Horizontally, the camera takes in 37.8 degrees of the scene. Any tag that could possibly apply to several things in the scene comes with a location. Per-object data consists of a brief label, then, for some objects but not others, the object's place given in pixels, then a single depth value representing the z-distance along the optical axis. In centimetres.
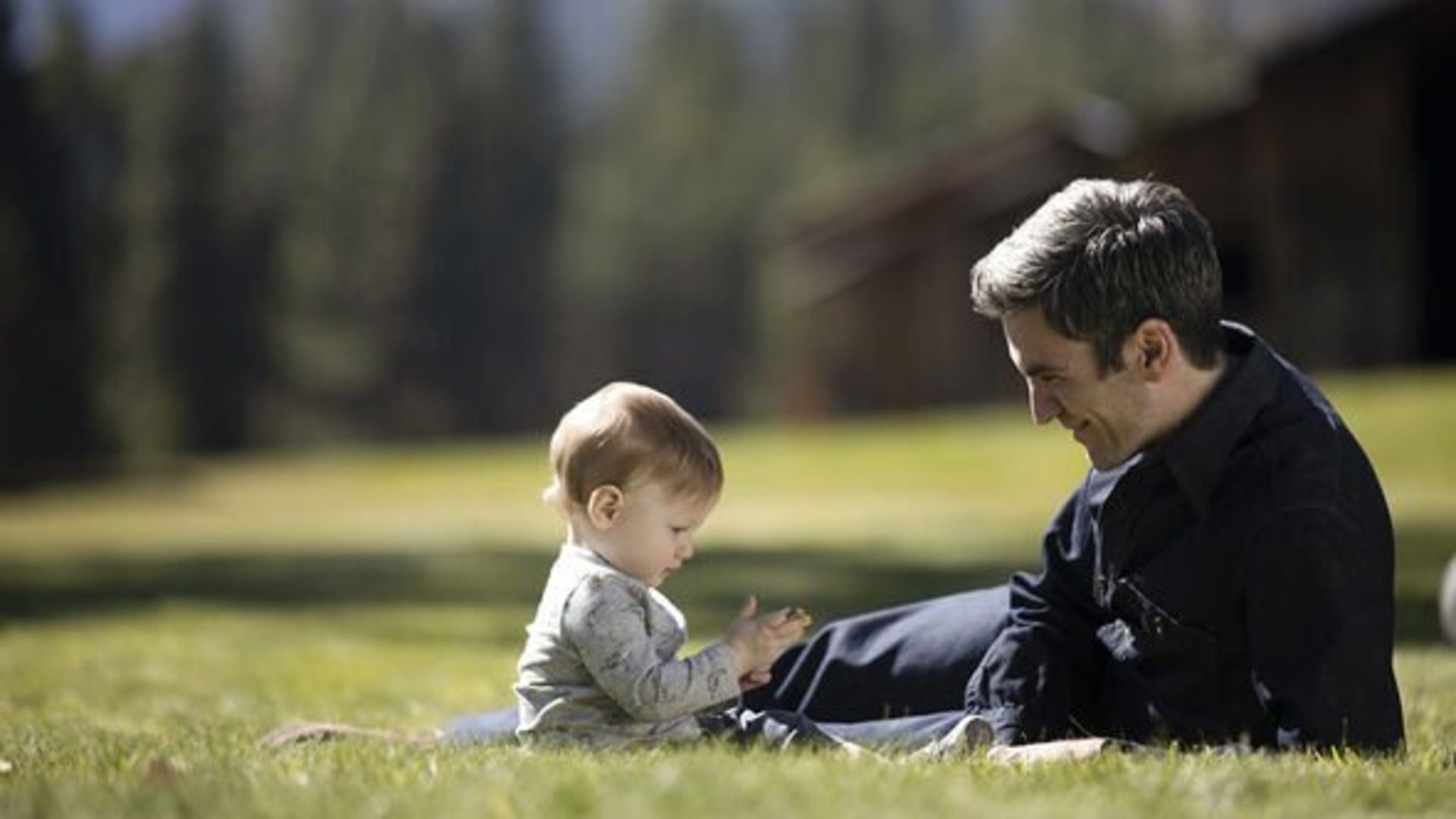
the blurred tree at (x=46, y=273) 4072
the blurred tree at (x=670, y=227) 6712
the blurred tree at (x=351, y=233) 6100
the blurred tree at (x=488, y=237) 6338
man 423
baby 465
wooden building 2461
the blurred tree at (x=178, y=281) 5653
